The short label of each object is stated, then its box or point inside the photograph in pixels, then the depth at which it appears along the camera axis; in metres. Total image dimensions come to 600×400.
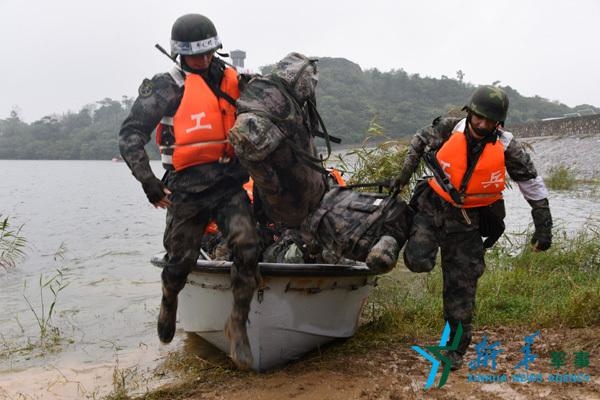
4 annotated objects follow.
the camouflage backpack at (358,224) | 4.02
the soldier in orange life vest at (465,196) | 3.84
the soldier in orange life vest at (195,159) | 3.77
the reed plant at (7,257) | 11.21
